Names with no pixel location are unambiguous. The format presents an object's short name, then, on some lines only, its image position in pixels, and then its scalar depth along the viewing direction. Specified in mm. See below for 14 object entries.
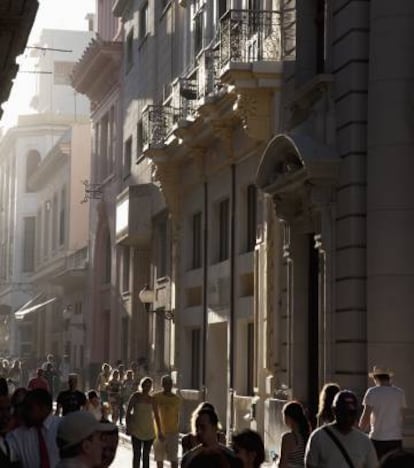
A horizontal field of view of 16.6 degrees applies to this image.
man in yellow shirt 20938
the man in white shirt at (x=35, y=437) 9477
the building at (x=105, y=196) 45375
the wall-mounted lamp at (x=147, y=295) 36594
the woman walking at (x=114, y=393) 36344
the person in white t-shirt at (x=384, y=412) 15719
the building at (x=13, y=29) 20312
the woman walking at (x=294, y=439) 11492
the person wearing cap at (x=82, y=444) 6492
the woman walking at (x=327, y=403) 11898
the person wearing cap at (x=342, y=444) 10195
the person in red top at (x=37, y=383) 21020
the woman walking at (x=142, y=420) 20706
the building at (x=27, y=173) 81062
